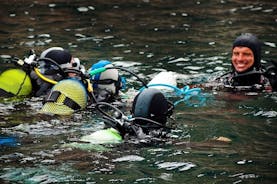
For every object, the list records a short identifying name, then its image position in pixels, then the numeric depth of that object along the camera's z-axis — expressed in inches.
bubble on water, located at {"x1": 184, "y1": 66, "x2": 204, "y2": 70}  878.4
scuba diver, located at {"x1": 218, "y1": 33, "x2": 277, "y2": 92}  771.4
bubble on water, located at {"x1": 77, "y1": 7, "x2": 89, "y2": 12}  1315.8
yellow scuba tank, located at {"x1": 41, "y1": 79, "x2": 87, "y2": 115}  590.9
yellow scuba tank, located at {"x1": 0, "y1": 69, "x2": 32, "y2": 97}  639.1
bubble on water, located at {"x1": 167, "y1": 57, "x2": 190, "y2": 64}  915.4
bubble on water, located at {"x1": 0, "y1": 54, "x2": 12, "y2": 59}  908.0
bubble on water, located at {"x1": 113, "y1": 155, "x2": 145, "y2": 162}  490.3
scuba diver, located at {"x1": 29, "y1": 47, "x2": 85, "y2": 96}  637.9
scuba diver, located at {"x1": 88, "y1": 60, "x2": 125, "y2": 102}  647.8
